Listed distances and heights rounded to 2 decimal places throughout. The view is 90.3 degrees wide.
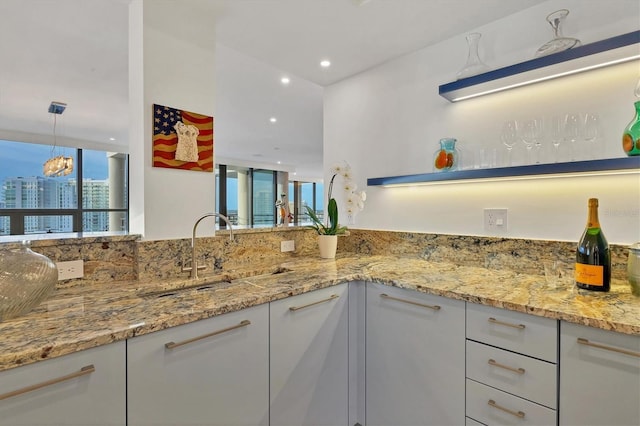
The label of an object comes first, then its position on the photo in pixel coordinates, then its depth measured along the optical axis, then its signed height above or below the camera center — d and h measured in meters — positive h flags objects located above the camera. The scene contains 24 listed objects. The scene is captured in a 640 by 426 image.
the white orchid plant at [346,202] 2.23 +0.04
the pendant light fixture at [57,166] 4.09 +0.56
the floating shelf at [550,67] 1.33 +0.68
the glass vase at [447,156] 1.91 +0.33
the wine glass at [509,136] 1.69 +0.40
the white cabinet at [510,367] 1.10 -0.58
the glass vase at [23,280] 0.97 -0.23
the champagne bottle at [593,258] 1.28 -0.20
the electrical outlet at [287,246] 2.24 -0.25
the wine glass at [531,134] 1.63 +0.40
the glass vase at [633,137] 1.30 +0.31
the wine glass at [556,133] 1.56 +0.38
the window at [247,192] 7.95 +0.48
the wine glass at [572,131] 1.51 +0.38
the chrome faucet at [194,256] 1.63 -0.24
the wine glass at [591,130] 1.48 +0.38
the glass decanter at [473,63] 1.77 +0.84
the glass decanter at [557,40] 1.47 +0.80
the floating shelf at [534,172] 1.31 +0.19
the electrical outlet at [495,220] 1.80 -0.05
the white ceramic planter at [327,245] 2.20 -0.24
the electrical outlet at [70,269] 1.35 -0.26
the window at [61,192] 5.02 +0.30
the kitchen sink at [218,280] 1.48 -0.37
